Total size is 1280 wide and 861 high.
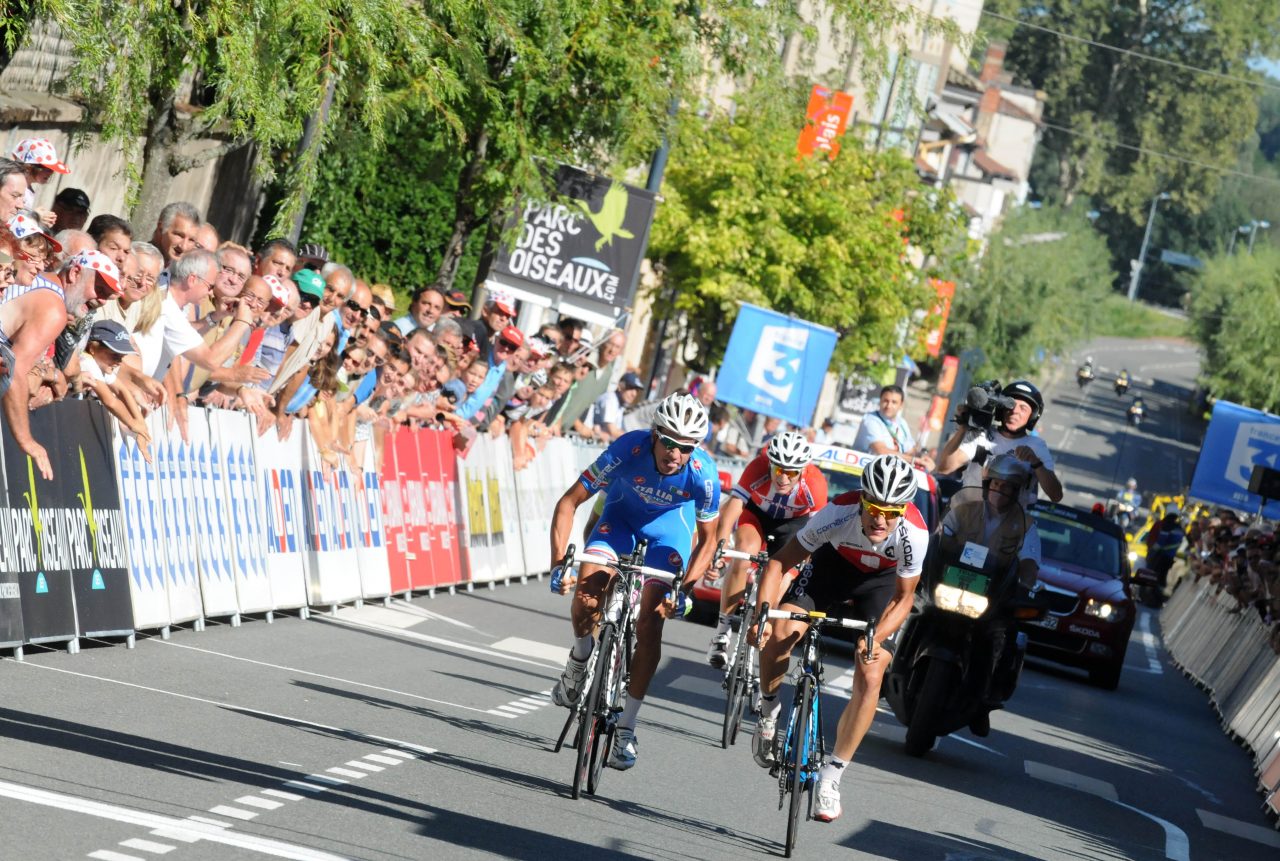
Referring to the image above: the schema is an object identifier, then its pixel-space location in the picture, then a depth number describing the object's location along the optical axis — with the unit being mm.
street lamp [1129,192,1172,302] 133812
